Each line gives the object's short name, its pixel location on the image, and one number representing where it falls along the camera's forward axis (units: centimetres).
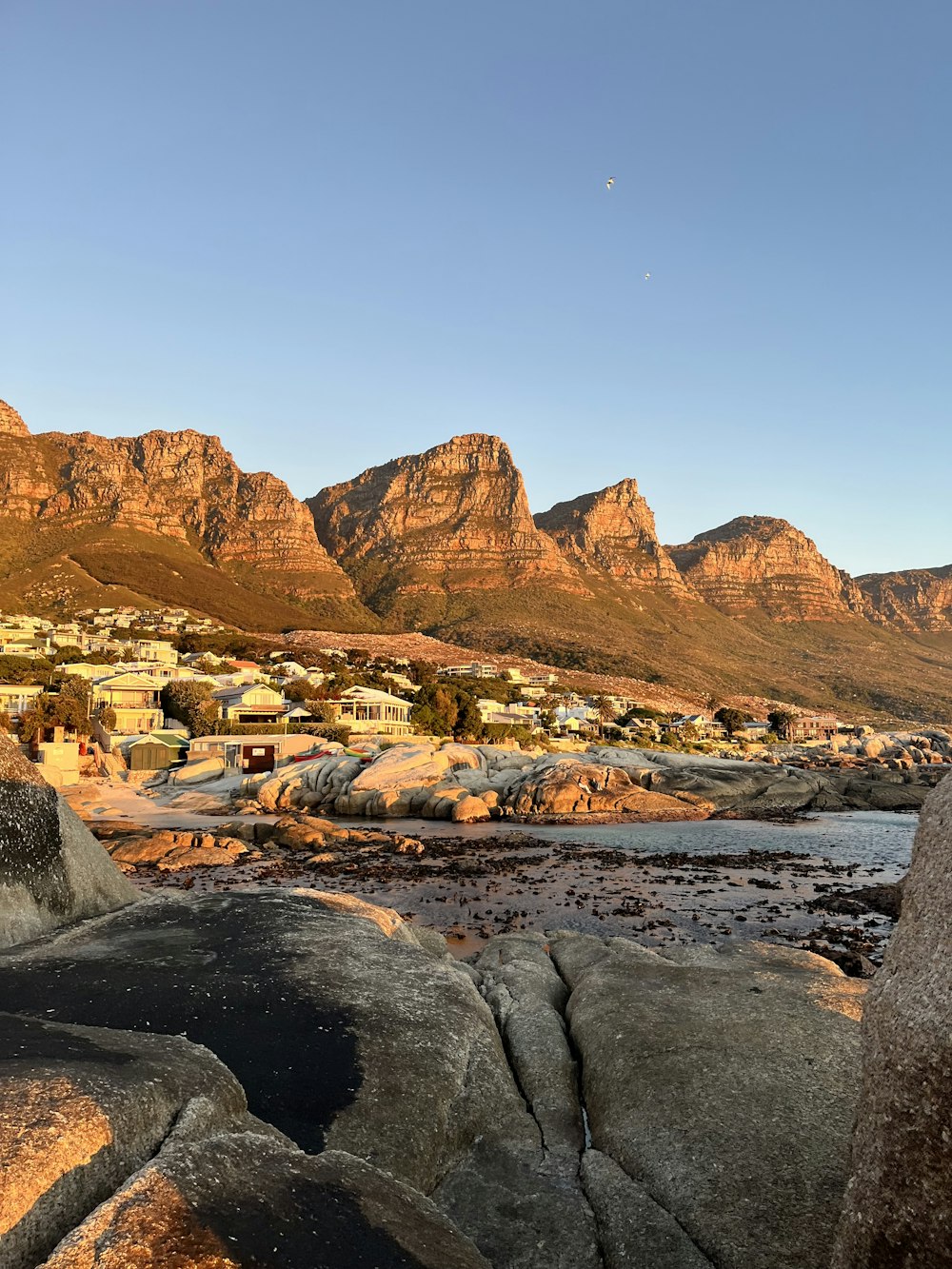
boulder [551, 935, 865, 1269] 595
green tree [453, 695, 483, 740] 9681
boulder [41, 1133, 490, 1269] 385
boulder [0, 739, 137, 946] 1130
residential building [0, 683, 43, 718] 8862
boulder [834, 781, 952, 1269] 383
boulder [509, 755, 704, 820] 5716
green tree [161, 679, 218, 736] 9181
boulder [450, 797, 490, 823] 5316
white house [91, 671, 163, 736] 9481
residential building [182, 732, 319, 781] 7719
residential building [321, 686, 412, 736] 9875
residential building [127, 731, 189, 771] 7838
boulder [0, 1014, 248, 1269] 419
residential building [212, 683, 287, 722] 9594
